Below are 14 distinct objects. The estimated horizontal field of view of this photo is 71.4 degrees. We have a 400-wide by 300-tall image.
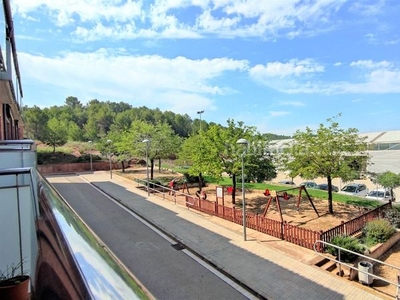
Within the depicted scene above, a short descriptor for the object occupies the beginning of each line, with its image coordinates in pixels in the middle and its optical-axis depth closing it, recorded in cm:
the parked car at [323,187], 2656
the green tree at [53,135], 3719
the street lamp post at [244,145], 1029
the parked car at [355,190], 2423
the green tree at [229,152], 1588
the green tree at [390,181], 2220
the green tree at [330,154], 1489
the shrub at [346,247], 945
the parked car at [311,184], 2745
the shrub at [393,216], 1367
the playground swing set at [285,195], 1530
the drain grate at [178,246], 1020
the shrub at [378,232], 1149
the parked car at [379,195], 2199
